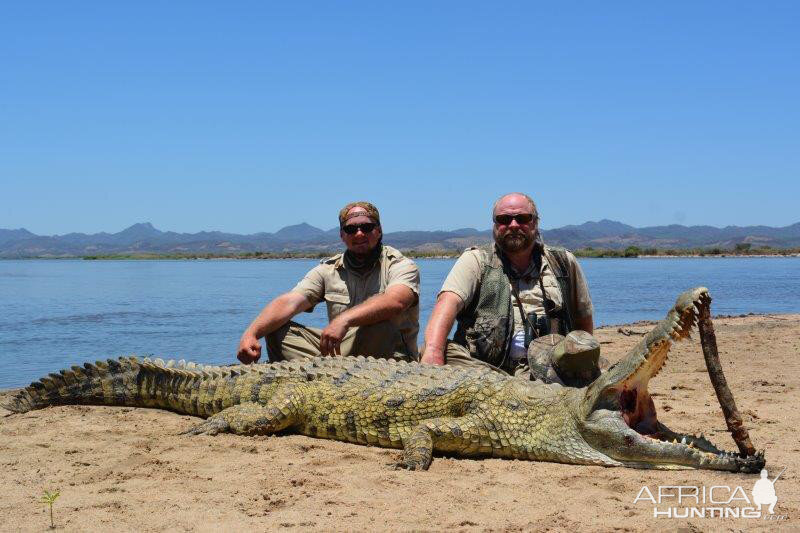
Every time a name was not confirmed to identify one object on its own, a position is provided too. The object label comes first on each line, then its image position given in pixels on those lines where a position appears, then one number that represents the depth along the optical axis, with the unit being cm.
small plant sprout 376
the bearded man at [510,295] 605
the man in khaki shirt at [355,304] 630
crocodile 428
